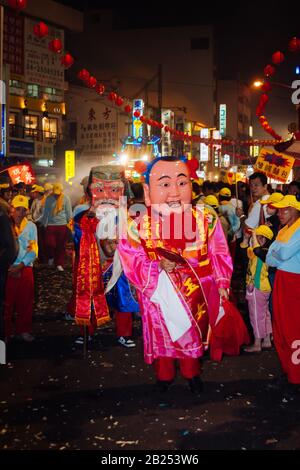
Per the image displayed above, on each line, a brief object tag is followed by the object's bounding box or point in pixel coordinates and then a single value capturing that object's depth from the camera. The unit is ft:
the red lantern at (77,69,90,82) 51.73
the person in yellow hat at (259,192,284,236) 19.03
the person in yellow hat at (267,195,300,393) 16.47
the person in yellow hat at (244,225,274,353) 20.74
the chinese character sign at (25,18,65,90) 100.22
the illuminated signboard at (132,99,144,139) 98.63
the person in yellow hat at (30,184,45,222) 44.84
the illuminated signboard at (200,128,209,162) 150.82
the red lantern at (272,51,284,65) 48.44
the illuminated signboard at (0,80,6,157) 64.69
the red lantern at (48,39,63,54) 44.98
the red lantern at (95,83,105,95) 56.39
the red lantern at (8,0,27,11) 34.37
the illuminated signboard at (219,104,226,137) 183.42
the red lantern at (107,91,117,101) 62.21
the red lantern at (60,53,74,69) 47.06
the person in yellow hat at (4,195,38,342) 22.09
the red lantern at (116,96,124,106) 63.62
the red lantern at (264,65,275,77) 50.55
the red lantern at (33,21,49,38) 41.83
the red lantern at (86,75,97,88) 53.18
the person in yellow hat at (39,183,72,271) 42.19
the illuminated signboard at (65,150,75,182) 91.61
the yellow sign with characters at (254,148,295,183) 31.73
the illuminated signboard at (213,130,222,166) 153.73
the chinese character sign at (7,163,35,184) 40.78
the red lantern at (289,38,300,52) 40.30
